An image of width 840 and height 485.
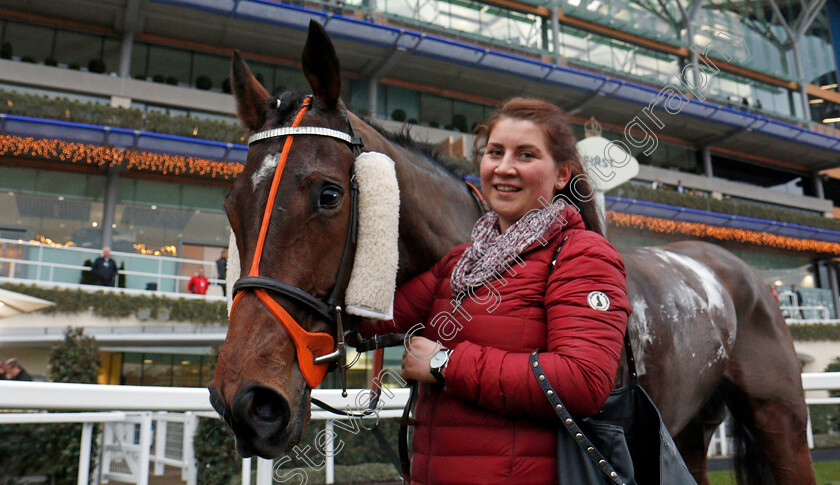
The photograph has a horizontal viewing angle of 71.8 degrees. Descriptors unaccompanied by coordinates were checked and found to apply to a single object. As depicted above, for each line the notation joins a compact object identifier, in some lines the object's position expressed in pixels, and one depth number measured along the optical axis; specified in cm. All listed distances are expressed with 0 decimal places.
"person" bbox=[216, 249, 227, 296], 1308
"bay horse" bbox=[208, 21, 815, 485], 129
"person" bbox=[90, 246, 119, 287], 1275
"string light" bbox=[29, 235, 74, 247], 1416
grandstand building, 1396
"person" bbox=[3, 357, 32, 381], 640
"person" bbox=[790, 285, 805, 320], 1977
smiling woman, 126
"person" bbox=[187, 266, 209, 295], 1354
